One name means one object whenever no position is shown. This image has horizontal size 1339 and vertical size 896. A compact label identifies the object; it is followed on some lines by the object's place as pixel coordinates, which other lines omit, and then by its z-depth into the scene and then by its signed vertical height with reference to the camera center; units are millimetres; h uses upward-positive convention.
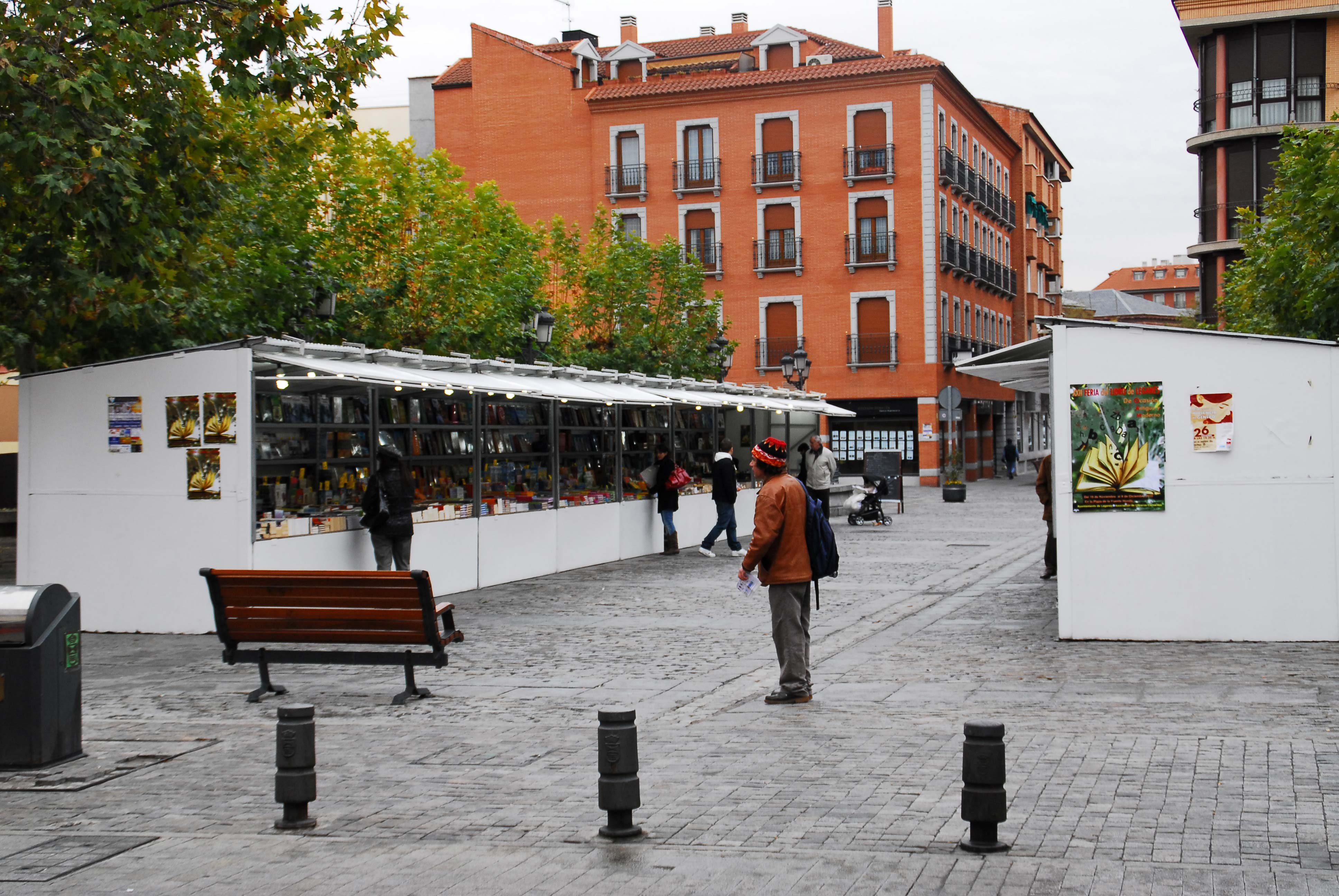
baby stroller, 29062 -1220
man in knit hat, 9492 -757
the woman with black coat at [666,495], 22016 -675
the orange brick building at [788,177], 53031 +10113
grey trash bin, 7781 -1175
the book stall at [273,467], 13430 -127
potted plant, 39375 -1005
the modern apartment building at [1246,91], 47375 +11595
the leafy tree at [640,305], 41812 +4232
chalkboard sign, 31391 -374
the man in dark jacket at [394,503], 14555 -498
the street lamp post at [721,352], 34125 +2308
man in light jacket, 23031 -389
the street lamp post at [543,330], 24219 +2022
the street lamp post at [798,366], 37031 +2146
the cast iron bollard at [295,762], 6449 -1355
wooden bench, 9578 -1067
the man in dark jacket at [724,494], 21672 -664
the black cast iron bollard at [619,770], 6164 -1343
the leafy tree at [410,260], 26953 +3793
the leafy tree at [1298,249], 21203 +3115
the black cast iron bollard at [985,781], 5758 -1322
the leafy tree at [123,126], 13031 +3116
